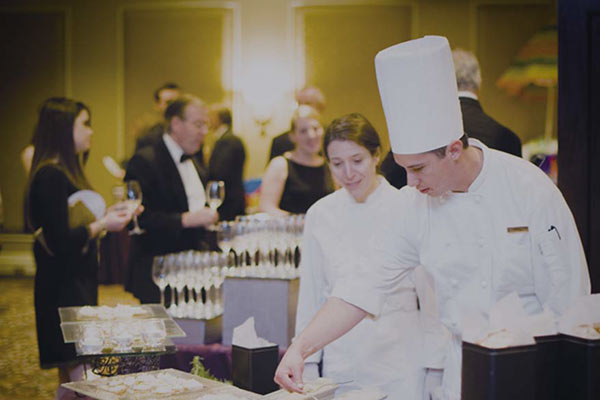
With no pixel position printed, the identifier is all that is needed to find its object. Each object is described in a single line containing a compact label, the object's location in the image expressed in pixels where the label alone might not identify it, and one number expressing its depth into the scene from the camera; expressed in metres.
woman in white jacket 2.52
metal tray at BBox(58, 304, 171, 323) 2.44
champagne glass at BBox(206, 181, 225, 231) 3.80
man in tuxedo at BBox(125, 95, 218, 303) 3.71
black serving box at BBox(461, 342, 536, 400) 1.19
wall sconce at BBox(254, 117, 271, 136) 8.78
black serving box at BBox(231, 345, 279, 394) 2.00
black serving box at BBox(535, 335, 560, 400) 1.26
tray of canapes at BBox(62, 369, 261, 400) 1.77
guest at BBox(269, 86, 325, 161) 5.30
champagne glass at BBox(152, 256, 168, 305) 3.03
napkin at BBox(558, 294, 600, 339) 1.30
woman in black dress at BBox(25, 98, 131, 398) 3.44
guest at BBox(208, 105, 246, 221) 5.12
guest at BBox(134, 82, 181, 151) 4.50
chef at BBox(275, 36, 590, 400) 1.80
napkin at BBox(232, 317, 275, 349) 2.05
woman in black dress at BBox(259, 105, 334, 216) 4.14
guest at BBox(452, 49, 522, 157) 2.88
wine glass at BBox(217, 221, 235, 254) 3.27
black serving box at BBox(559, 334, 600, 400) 1.24
